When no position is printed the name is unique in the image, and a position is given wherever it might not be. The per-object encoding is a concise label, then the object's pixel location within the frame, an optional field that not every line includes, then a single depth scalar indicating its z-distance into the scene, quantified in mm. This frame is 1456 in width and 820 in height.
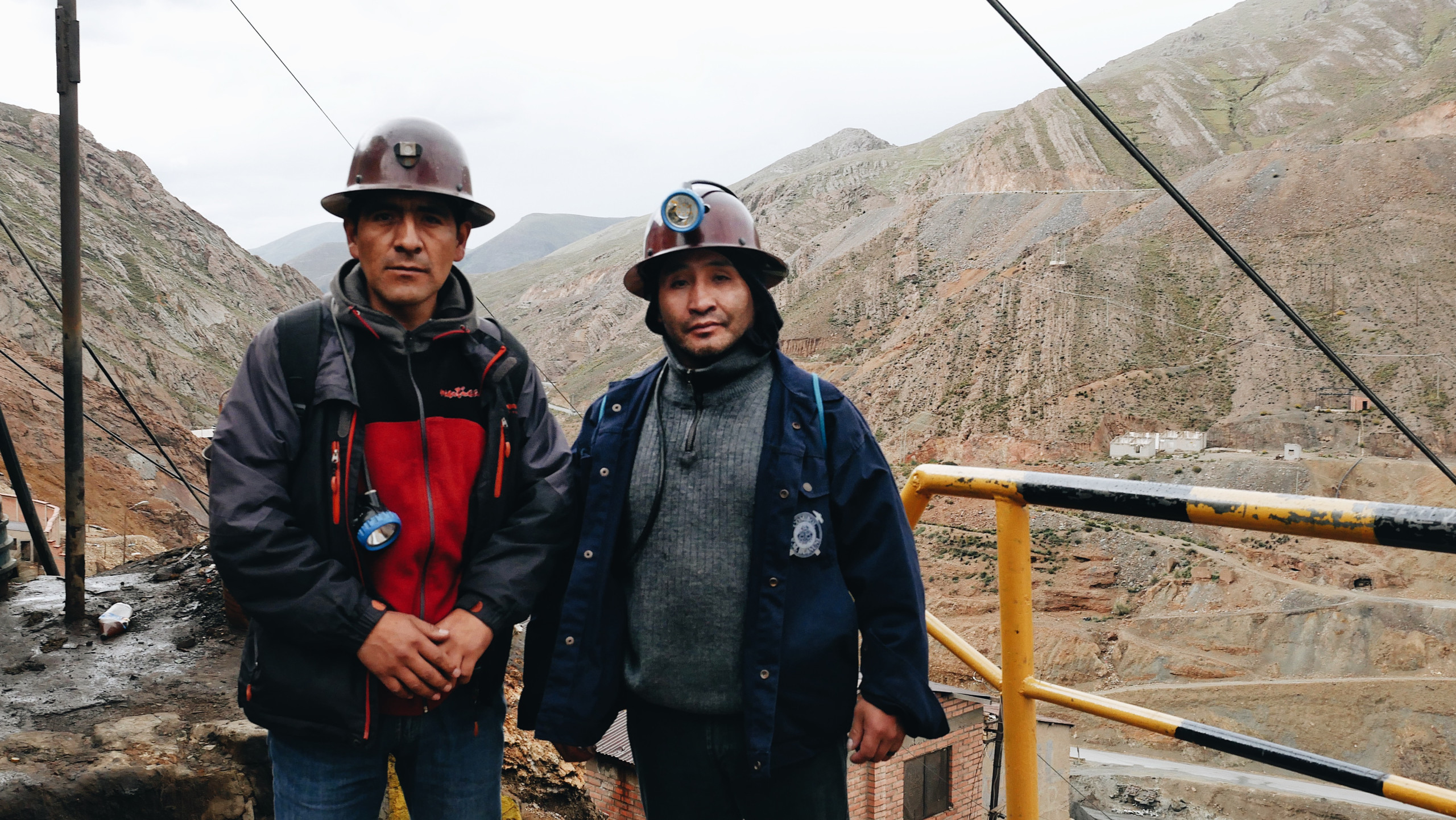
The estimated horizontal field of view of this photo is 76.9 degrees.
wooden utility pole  4625
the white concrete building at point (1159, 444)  37844
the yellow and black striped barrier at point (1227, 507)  1236
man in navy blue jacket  1891
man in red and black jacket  1790
